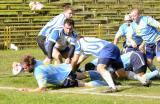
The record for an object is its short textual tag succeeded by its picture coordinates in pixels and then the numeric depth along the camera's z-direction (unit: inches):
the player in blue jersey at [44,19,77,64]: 517.3
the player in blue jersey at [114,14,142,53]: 549.0
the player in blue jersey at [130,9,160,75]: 519.2
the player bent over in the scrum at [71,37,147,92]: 448.1
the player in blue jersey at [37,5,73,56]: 513.9
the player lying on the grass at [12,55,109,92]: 443.9
